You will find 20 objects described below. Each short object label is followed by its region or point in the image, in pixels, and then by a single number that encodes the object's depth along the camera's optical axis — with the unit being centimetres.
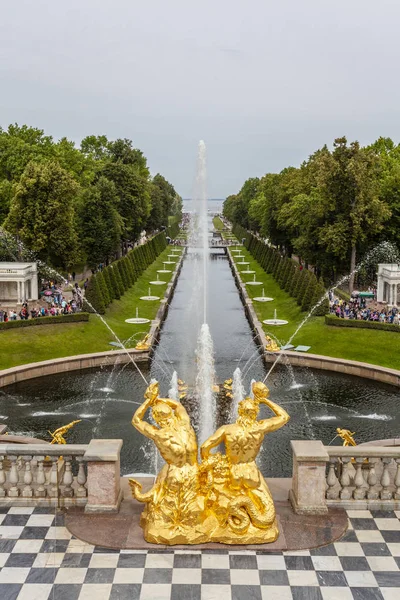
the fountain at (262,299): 5904
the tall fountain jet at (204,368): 2705
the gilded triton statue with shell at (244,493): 1239
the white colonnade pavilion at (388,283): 5300
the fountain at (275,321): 4797
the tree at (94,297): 4797
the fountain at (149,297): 5975
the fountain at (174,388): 2990
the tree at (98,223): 6519
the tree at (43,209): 5572
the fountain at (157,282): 7094
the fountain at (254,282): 7021
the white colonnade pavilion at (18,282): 5288
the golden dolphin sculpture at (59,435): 1536
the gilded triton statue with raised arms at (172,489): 1235
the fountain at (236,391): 2821
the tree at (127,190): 7894
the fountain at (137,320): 4784
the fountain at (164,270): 8212
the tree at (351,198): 5606
